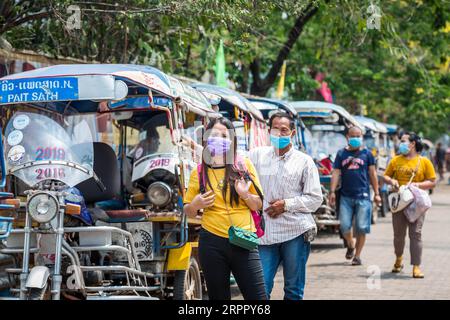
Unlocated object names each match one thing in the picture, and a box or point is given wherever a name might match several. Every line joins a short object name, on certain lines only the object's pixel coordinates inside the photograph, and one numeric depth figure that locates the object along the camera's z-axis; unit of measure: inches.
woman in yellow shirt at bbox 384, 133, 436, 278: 452.4
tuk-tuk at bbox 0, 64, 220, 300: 288.5
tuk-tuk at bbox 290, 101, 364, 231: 693.3
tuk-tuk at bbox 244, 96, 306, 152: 597.6
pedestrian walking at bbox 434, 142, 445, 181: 1752.0
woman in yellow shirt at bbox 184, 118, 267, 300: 237.1
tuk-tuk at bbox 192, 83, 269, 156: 442.9
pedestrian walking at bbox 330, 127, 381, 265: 498.0
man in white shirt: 272.8
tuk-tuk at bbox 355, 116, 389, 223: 912.3
